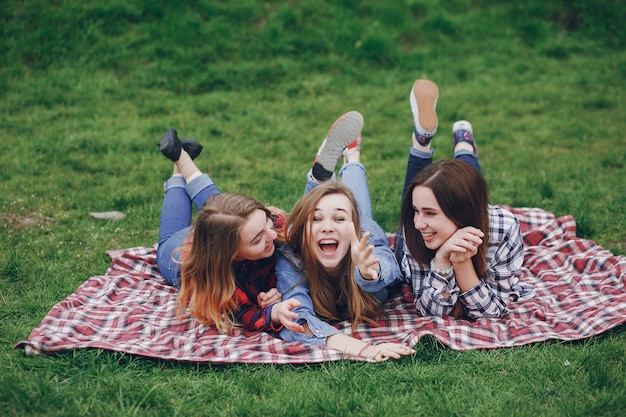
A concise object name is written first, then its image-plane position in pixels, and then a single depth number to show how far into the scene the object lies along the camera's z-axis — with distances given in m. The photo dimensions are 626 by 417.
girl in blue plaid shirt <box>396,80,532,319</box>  4.18
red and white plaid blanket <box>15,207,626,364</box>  3.93
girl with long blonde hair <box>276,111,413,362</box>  4.04
